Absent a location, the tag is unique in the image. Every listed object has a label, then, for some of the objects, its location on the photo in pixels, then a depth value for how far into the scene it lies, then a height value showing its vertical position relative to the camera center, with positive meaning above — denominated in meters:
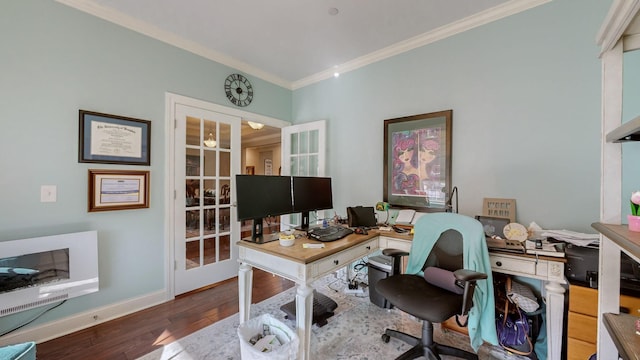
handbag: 1.66 -1.03
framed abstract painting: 2.40 +0.20
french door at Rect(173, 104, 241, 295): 2.64 -0.22
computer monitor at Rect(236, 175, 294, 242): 1.69 -0.14
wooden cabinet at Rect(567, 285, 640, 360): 1.45 -0.85
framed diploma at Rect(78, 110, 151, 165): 2.06 +0.34
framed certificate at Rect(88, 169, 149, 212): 2.11 -0.11
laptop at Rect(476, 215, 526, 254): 1.65 -0.42
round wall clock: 3.02 +1.13
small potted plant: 0.77 -0.11
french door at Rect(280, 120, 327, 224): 3.30 +0.42
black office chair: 1.42 -0.73
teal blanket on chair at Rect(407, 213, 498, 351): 1.53 -0.67
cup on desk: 1.70 -0.43
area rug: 1.73 -1.24
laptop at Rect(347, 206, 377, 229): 2.33 -0.36
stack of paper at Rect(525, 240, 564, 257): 1.55 -0.45
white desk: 1.48 -0.58
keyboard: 1.87 -0.44
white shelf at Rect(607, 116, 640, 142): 0.64 +0.15
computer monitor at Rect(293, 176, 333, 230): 2.14 -0.15
